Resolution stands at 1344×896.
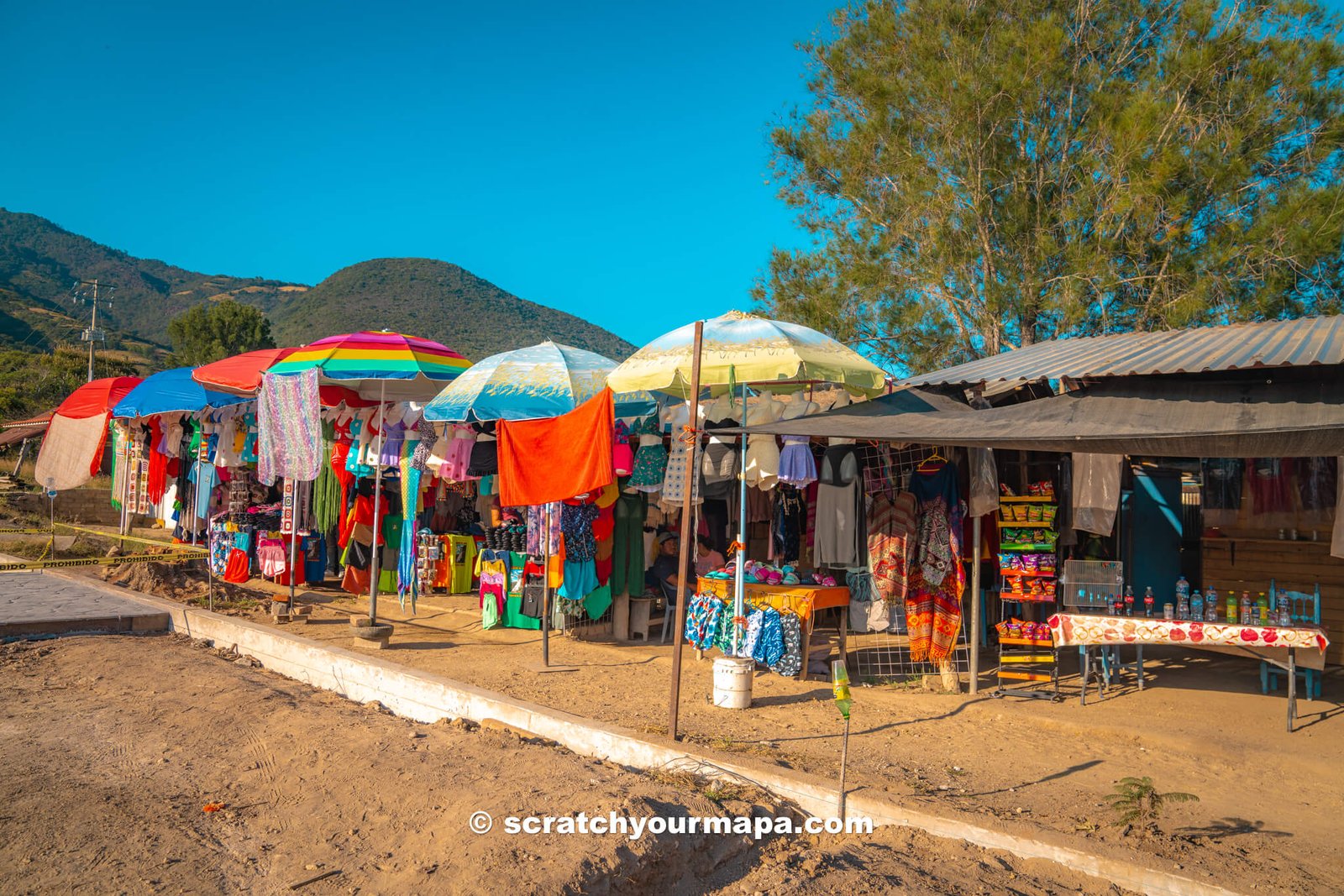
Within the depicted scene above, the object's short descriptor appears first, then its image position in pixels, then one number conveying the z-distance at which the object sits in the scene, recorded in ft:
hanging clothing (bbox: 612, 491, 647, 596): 28.55
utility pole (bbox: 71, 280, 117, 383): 116.37
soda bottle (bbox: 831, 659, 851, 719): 14.62
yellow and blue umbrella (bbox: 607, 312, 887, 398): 21.30
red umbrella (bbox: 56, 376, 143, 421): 38.27
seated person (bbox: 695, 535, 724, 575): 29.25
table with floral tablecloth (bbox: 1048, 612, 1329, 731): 19.84
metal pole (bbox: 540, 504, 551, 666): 24.47
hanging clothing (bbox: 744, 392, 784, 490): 24.26
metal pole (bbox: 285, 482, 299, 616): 32.63
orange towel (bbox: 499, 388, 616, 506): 22.95
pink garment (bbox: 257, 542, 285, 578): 36.24
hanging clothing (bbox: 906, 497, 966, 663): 23.61
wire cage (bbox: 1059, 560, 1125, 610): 22.34
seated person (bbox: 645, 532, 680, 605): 30.11
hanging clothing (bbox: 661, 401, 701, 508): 26.30
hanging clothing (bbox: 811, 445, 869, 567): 24.00
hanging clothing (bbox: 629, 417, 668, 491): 27.14
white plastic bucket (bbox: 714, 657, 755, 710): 21.15
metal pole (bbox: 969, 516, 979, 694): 21.66
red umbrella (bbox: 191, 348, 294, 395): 31.37
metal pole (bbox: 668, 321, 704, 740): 16.98
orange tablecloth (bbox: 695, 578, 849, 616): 22.86
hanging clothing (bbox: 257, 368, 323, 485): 27.12
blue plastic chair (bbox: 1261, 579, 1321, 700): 21.38
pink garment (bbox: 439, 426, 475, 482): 30.71
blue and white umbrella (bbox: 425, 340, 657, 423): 26.16
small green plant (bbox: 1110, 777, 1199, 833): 13.65
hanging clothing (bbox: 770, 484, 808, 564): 28.12
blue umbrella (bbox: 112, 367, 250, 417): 35.32
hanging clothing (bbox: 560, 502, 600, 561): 26.89
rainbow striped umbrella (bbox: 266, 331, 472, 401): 28.55
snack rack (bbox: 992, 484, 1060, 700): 22.99
